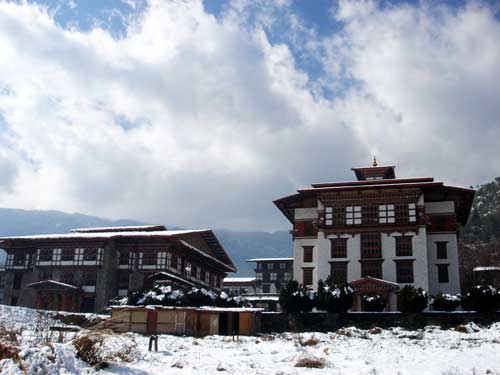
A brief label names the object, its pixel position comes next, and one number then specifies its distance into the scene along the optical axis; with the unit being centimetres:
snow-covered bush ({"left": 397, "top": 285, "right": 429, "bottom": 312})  4112
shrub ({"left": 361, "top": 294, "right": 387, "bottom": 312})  4378
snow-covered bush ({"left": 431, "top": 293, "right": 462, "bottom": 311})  4184
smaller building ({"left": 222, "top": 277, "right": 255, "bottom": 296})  11450
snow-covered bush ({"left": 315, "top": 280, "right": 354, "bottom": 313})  4306
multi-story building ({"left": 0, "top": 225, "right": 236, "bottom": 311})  5916
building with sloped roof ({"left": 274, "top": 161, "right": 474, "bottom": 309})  5125
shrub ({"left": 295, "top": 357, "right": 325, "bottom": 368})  1664
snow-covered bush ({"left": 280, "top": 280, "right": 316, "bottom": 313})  4384
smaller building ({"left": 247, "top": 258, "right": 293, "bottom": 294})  10900
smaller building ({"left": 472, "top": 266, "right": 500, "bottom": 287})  7878
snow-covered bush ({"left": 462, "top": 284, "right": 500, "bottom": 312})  3953
